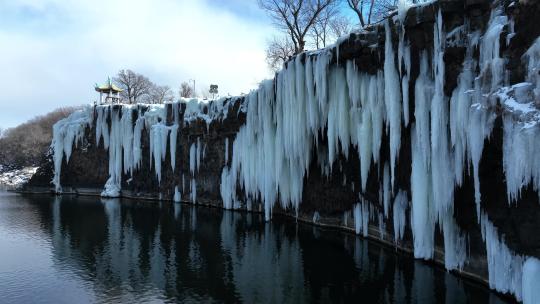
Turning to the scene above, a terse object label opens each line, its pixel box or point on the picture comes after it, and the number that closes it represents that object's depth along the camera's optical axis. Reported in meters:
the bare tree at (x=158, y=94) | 67.06
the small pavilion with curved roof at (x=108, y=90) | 48.22
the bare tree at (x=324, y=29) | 37.88
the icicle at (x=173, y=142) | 32.66
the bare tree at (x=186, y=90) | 64.44
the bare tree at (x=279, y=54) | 41.91
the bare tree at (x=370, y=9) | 33.00
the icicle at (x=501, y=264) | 10.18
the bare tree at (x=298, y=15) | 35.53
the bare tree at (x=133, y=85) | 63.44
